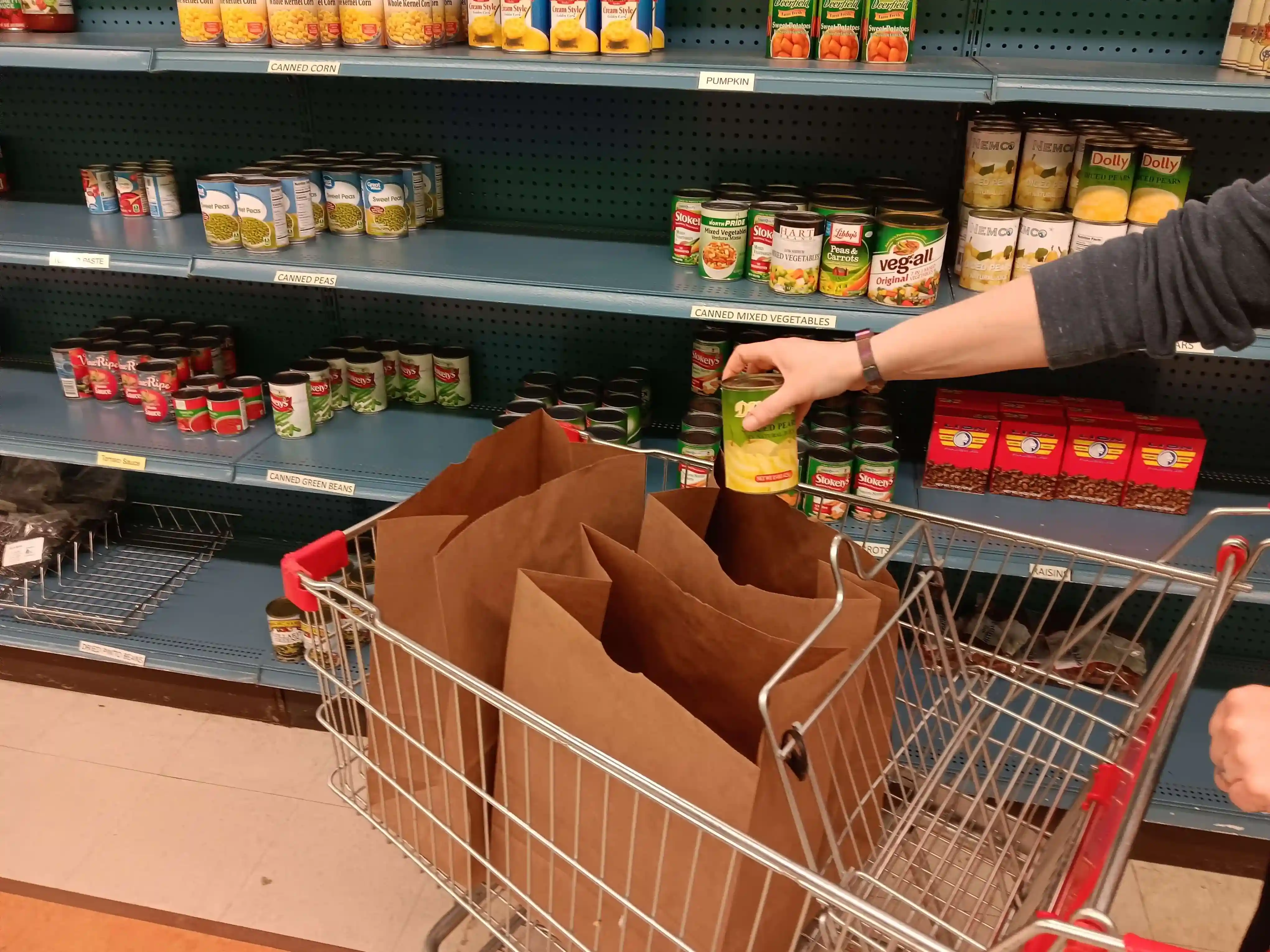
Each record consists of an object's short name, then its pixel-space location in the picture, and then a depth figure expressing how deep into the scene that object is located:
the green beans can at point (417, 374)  2.30
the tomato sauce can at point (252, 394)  2.21
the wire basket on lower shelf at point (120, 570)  2.35
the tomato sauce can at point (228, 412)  2.16
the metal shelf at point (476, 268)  1.68
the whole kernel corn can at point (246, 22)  1.77
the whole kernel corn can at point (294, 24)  1.74
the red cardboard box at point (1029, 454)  1.87
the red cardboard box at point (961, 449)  1.89
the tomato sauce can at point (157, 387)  2.18
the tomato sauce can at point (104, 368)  2.30
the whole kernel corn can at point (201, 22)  1.78
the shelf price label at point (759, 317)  1.64
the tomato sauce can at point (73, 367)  2.32
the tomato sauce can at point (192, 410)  2.16
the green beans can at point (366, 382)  2.25
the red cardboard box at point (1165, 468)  1.83
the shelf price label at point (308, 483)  1.97
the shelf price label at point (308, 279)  1.83
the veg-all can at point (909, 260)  1.61
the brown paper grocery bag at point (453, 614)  0.98
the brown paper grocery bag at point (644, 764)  0.81
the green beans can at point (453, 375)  2.29
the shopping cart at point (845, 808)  0.78
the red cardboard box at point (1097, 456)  1.85
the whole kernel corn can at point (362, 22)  1.72
